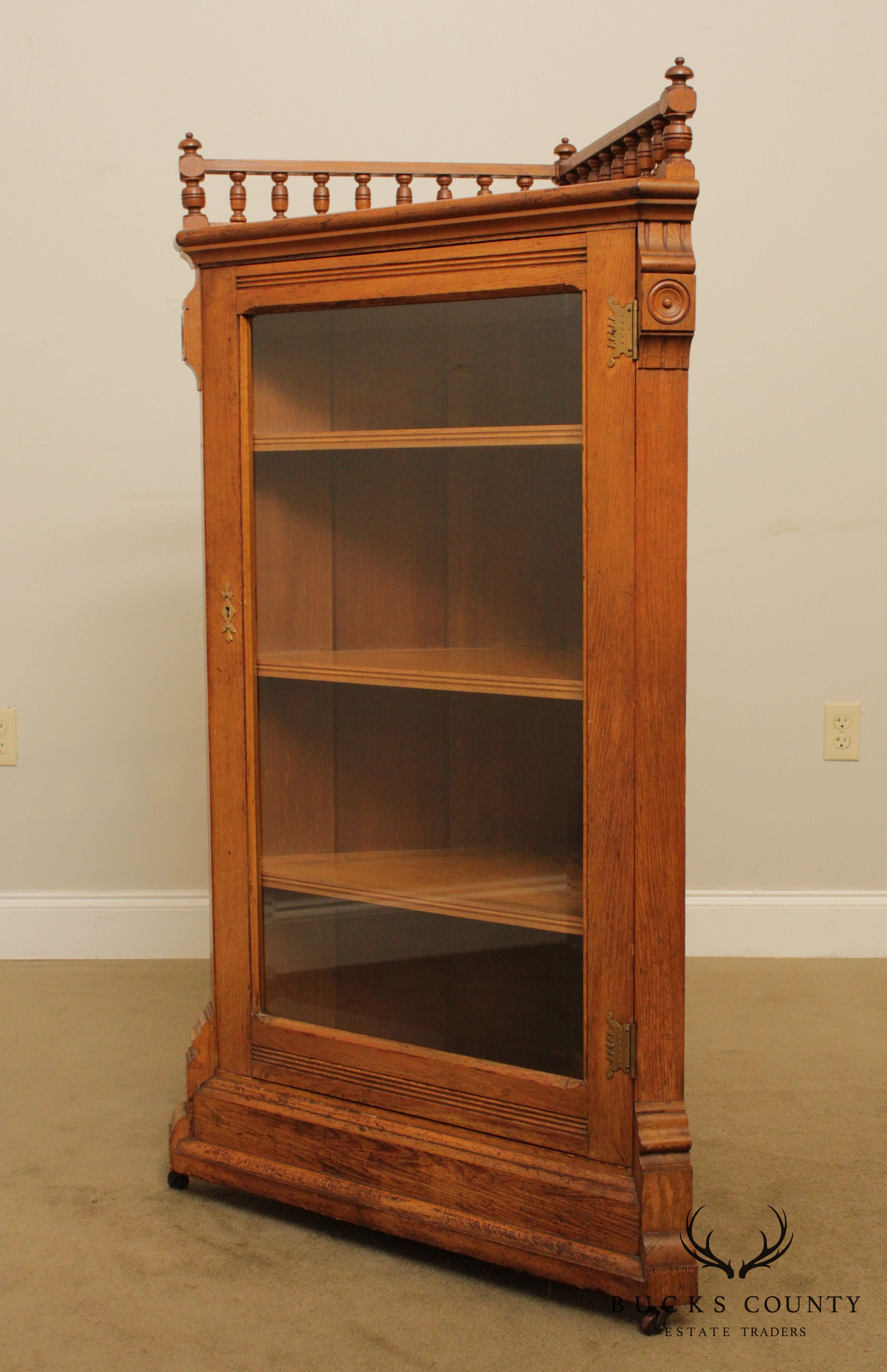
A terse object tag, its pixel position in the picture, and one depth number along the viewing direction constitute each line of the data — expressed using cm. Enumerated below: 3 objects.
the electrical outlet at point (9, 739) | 227
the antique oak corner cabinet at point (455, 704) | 120
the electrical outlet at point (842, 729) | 222
